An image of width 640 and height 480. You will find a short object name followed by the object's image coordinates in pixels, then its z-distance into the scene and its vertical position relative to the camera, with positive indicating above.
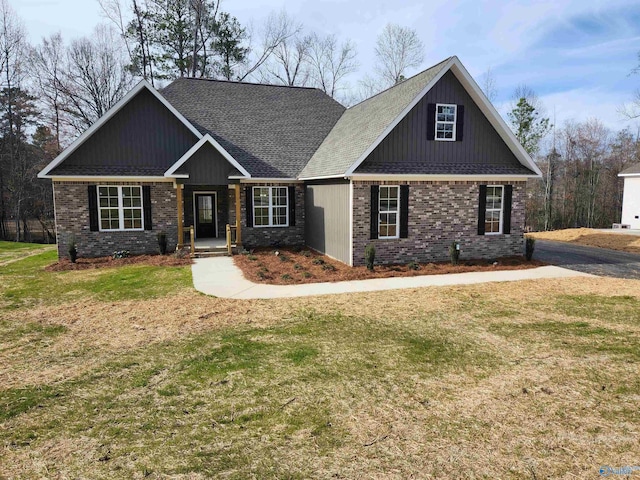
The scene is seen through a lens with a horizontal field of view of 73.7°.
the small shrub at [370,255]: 13.35 -1.82
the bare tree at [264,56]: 35.44 +11.92
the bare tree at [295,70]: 39.16 +11.78
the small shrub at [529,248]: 15.16 -1.81
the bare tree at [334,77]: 40.92 +11.56
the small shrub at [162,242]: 16.28 -1.69
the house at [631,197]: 28.41 -0.02
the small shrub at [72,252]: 15.06 -1.91
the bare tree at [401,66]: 39.44 +12.07
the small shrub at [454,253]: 14.45 -1.89
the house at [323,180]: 14.48 +0.64
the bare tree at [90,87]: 31.36 +8.25
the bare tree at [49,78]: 30.95 +8.76
